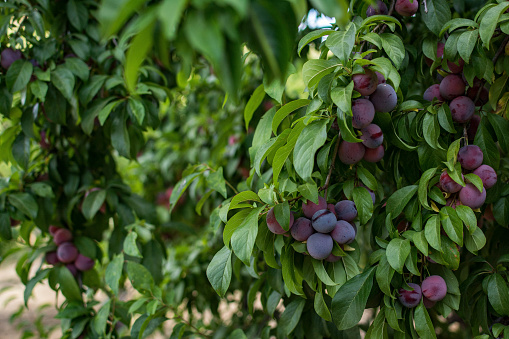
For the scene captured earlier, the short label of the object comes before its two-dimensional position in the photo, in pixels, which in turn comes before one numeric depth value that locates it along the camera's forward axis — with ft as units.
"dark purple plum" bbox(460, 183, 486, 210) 2.29
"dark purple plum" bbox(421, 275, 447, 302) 2.27
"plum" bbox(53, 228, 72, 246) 4.09
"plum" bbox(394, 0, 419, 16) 2.60
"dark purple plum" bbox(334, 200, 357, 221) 2.39
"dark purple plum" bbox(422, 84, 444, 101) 2.72
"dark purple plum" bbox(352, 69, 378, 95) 2.17
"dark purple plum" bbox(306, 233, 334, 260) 2.20
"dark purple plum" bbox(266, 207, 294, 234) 2.26
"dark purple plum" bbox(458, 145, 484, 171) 2.42
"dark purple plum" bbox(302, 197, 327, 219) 2.29
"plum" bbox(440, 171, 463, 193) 2.28
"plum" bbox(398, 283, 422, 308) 2.26
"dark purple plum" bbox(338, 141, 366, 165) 2.31
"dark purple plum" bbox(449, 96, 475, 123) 2.55
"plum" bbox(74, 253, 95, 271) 4.08
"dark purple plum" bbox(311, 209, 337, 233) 2.20
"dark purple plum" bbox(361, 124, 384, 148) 2.30
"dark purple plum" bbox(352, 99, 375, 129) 2.18
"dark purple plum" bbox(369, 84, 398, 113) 2.29
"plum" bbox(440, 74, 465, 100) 2.59
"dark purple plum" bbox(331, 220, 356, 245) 2.26
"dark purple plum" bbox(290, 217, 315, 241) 2.27
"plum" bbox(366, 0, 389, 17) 2.70
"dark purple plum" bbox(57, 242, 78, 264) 4.00
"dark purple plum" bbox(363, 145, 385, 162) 2.43
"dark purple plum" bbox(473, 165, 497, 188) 2.39
